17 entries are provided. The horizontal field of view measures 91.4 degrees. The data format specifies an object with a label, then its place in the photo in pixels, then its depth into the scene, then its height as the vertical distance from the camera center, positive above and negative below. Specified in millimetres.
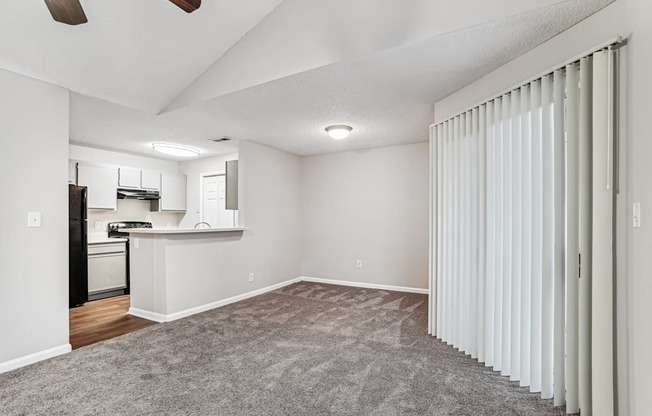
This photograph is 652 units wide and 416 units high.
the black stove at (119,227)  5295 -328
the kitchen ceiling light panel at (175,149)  4867 +936
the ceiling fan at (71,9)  1512 +977
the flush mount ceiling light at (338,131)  3896 +953
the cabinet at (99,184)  4754 +372
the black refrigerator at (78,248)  4250 -550
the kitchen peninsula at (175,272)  3680 -787
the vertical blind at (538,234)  1691 -177
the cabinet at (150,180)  5520 +502
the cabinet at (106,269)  4637 -920
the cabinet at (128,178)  5196 +508
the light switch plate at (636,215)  1500 -34
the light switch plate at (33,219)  2566 -91
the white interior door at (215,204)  5898 +76
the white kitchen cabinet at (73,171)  4637 +540
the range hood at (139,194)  5223 +242
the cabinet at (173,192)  5875 +298
